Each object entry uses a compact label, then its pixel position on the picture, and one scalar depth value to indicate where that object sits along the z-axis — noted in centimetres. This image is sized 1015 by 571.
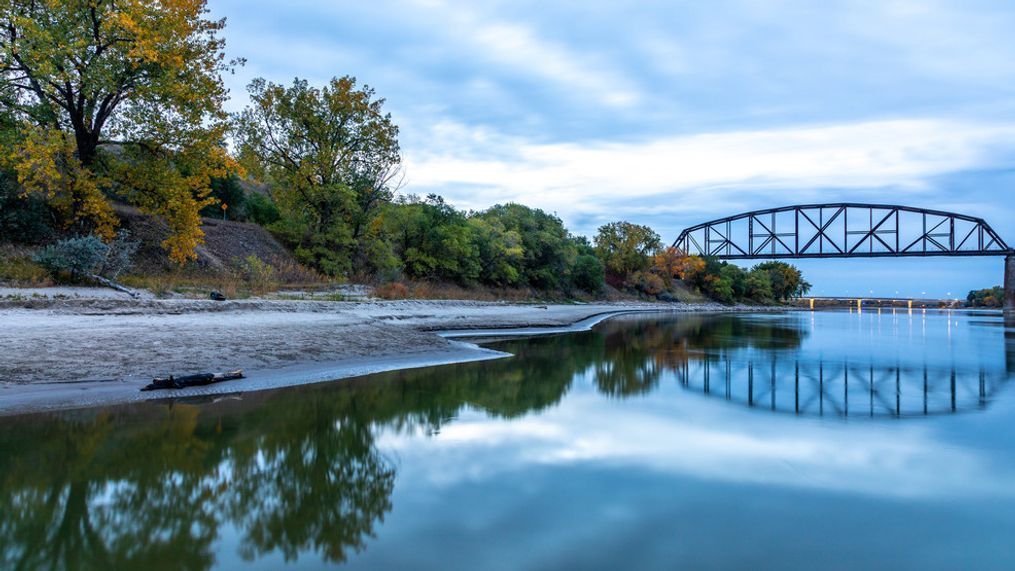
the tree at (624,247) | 8538
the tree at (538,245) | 5709
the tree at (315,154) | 3422
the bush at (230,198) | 3744
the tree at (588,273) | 6762
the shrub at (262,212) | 3903
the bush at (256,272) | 2549
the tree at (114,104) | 1838
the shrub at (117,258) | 1875
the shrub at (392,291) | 2953
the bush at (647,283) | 8742
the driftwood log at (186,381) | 877
